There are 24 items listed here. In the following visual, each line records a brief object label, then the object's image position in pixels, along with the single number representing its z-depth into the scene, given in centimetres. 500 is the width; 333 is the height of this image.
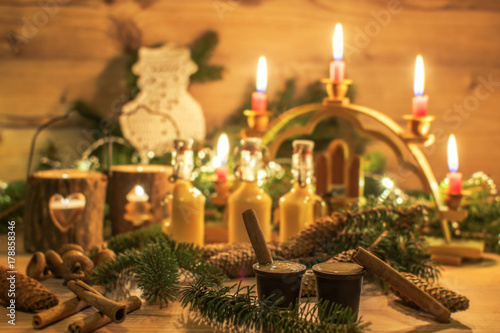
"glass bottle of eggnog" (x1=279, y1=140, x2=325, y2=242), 102
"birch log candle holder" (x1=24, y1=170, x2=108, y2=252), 110
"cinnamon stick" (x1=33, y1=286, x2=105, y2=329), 71
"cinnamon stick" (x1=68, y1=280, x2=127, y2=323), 70
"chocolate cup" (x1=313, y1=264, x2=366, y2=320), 67
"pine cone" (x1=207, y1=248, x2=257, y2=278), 90
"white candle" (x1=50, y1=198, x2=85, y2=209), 110
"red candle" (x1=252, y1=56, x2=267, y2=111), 114
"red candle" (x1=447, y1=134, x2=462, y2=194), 108
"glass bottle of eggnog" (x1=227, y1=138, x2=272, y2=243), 101
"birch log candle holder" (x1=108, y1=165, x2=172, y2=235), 127
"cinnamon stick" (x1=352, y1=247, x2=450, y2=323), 70
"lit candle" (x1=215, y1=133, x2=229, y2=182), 118
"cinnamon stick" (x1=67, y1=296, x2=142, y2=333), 67
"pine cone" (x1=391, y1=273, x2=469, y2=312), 75
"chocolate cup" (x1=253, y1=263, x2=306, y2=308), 68
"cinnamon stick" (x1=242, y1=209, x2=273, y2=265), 73
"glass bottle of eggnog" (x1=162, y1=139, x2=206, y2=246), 102
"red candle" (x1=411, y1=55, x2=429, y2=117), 107
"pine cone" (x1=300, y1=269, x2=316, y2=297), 80
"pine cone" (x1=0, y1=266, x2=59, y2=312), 77
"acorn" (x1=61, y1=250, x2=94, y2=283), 90
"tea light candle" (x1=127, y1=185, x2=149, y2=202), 119
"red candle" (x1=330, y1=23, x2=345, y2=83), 111
